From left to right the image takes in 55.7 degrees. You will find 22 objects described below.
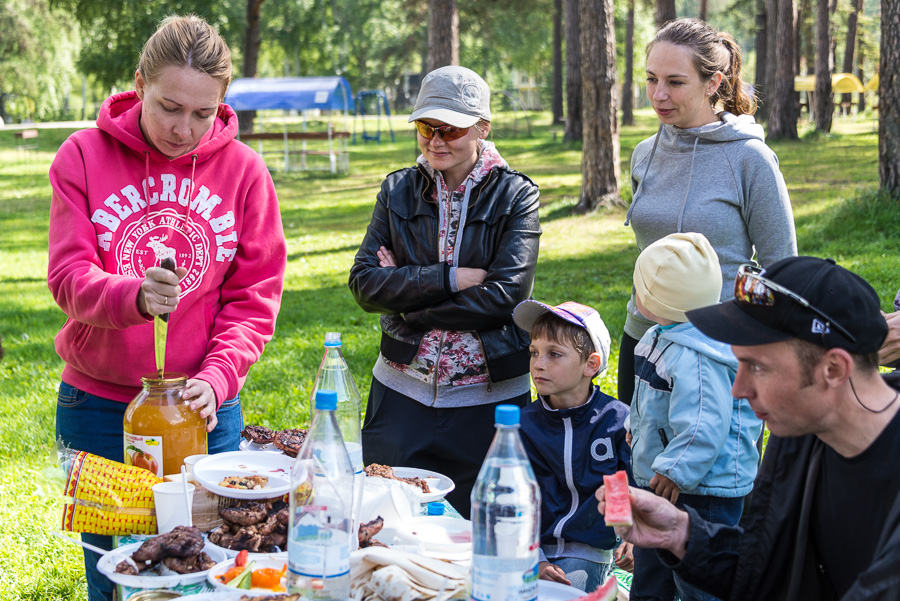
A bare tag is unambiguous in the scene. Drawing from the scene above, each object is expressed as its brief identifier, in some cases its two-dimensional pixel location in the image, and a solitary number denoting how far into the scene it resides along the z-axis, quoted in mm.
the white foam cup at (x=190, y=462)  2516
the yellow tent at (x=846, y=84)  38250
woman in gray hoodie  3469
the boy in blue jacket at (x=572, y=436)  3049
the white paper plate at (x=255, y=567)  2062
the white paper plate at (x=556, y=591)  2174
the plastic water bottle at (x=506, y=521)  1877
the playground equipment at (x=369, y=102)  34288
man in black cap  1865
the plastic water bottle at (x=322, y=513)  1920
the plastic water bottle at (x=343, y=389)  2666
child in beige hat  2682
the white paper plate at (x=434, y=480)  2829
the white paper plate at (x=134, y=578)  2102
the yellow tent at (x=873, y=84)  37272
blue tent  24875
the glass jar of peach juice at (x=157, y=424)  2488
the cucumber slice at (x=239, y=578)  2098
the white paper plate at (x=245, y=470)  2432
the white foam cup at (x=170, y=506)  2352
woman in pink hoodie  2643
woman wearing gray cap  3457
